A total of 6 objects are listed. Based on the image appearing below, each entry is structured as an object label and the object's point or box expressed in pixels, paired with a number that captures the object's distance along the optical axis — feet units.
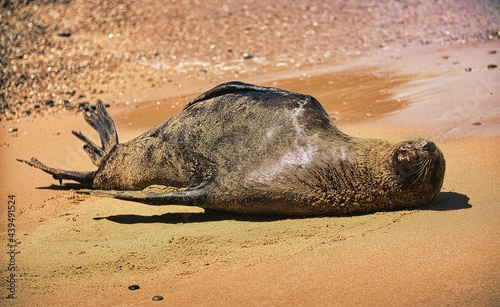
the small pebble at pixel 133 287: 31.83
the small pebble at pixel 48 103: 73.97
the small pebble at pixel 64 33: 91.66
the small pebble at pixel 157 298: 30.35
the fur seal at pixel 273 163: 37.52
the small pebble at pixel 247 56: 84.84
